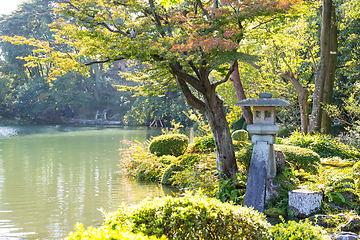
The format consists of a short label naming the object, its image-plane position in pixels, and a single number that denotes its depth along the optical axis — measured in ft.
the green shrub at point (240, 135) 50.14
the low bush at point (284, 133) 54.50
